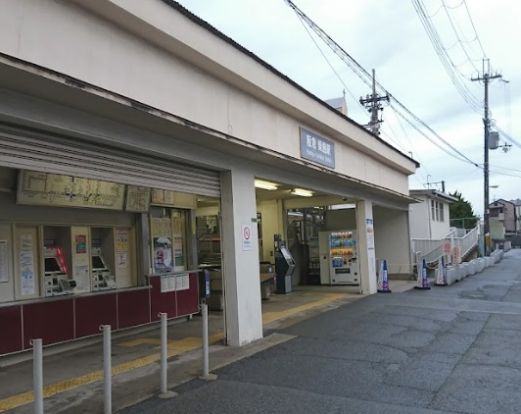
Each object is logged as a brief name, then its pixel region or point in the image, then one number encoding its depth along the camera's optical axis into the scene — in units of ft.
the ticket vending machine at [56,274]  30.09
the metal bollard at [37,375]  15.28
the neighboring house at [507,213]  309.42
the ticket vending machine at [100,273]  33.47
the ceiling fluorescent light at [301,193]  50.41
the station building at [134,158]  19.61
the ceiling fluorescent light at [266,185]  40.69
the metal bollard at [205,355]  23.61
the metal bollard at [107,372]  18.28
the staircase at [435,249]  79.05
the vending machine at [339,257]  62.03
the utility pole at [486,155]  123.72
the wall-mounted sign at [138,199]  35.48
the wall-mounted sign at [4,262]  27.25
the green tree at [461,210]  203.51
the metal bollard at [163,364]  21.15
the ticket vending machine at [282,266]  57.26
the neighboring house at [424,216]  90.17
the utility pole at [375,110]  120.88
